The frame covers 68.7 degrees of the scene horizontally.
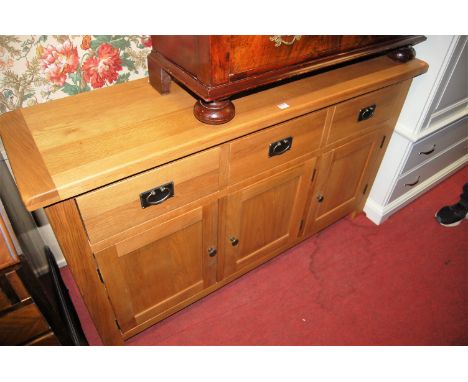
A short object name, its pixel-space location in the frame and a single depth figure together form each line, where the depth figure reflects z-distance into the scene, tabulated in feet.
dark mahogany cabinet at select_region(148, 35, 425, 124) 3.08
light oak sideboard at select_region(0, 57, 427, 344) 3.05
